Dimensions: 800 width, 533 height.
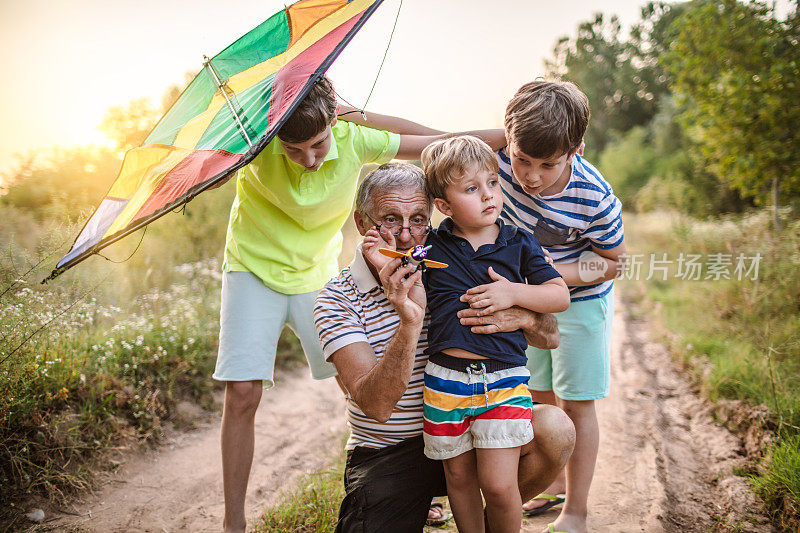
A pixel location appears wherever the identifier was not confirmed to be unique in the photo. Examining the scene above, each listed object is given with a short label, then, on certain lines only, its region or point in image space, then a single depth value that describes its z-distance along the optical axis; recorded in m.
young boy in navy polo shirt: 1.96
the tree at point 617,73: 30.41
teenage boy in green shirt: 2.49
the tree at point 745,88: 5.78
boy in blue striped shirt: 2.28
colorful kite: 1.81
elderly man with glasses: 2.01
